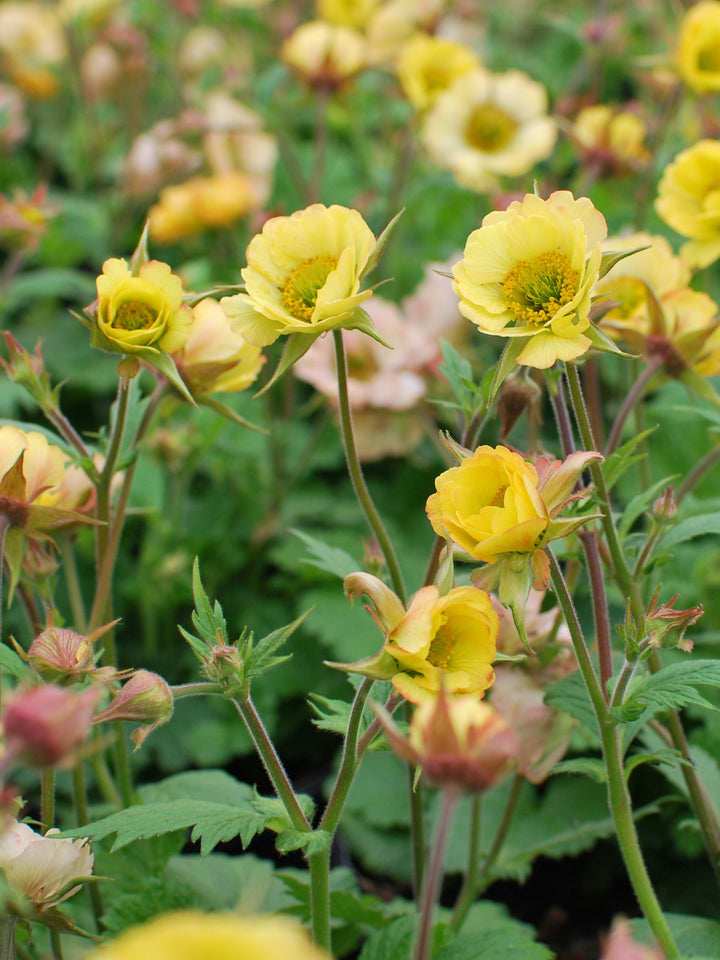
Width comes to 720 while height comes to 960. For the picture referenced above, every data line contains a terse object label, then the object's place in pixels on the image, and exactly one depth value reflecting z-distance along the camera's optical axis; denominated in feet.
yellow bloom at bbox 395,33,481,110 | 4.56
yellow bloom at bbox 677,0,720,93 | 3.87
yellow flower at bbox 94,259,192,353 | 3.09
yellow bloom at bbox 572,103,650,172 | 4.27
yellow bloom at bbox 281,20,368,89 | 4.60
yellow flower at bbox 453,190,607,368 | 3.00
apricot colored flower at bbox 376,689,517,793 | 2.78
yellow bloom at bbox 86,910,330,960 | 2.35
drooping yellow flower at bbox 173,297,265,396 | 3.22
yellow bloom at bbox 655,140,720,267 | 3.40
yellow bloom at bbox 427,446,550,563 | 2.94
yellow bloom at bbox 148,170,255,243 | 4.38
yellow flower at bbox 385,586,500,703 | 2.94
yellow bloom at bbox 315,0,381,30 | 5.43
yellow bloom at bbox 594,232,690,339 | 3.27
